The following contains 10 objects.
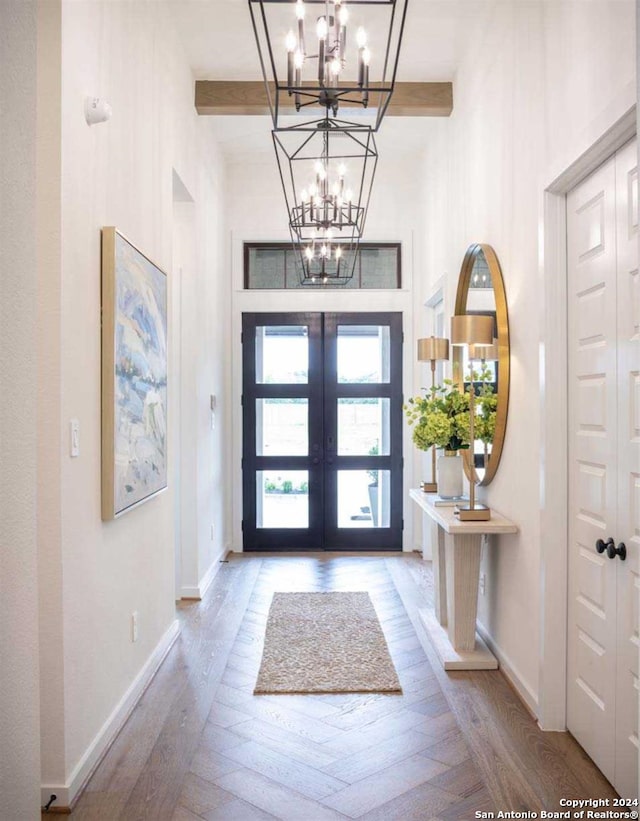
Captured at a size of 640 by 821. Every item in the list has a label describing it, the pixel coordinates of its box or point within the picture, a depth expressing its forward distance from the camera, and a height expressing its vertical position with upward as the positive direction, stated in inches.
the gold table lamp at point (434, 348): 182.2 +15.8
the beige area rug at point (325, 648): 128.6 -53.6
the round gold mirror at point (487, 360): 137.5 +10.2
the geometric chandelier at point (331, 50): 81.2 +88.3
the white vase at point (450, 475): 160.1 -16.6
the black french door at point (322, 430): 249.1 -9.0
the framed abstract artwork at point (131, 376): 104.8 +5.4
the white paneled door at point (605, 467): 86.8 -8.8
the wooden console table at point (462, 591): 134.0 -39.1
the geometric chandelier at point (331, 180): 212.1 +84.3
